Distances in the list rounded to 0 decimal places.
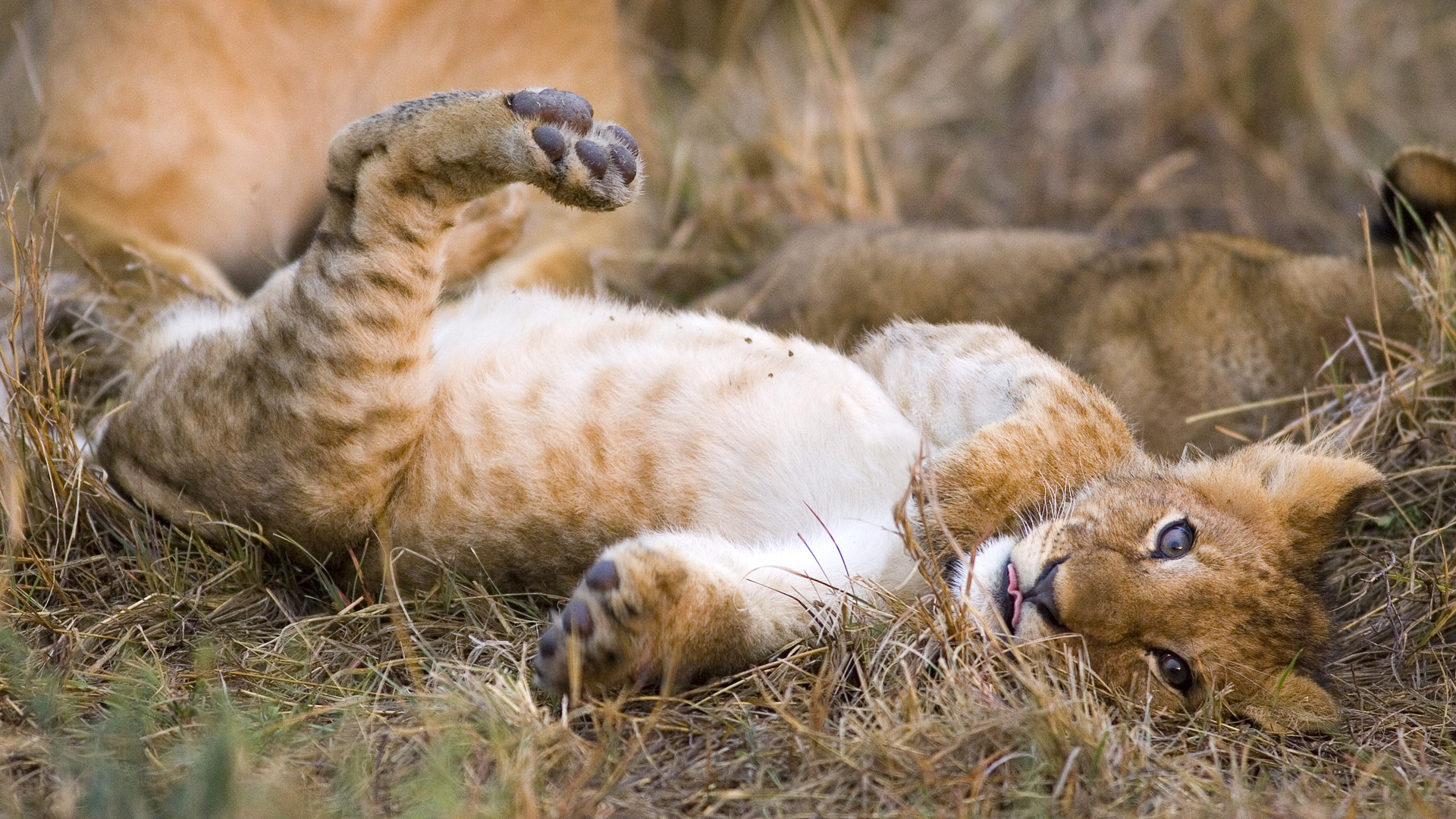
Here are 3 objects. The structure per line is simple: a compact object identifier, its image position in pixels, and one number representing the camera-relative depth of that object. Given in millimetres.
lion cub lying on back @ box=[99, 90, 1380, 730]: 5246
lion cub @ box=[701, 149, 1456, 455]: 7812
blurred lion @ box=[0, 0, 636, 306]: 7703
